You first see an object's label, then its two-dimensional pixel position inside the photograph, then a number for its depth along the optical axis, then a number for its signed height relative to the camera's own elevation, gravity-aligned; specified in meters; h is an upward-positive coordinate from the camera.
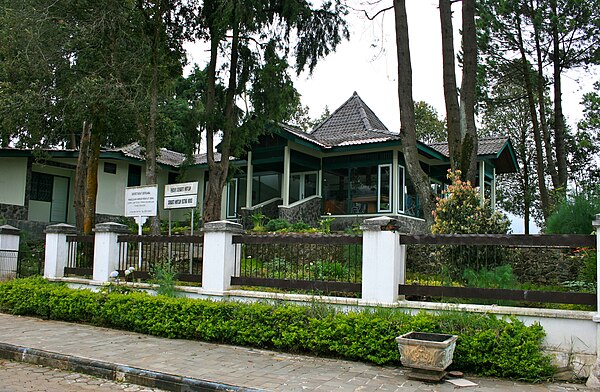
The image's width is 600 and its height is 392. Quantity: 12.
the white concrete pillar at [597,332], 6.30 -0.91
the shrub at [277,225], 16.75 +0.78
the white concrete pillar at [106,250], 11.06 -0.10
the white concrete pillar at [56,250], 11.90 -0.14
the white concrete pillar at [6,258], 13.56 -0.37
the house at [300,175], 19.23 +2.94
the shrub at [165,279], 9.73 -0.60
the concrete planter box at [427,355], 6.35 -1.24
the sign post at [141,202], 11.66 +0.99
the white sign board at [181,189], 11.44 +1.28
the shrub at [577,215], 10.74 +0.85
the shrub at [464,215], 10.33 +0.77
